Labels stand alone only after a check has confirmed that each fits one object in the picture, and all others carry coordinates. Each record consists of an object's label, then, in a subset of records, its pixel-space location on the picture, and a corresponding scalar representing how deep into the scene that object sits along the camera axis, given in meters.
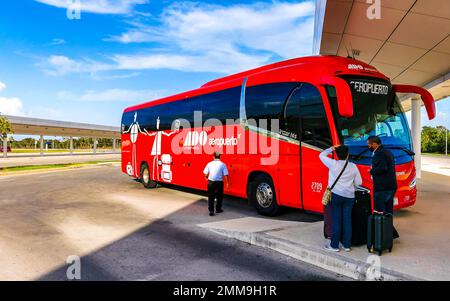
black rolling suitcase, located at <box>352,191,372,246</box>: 5.76
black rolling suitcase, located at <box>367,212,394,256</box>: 5.37
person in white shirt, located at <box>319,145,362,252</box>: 5.46
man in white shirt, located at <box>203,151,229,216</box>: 8.96
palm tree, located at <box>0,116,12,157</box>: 27.58
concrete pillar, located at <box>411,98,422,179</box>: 18.47
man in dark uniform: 6.02
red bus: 7.28
